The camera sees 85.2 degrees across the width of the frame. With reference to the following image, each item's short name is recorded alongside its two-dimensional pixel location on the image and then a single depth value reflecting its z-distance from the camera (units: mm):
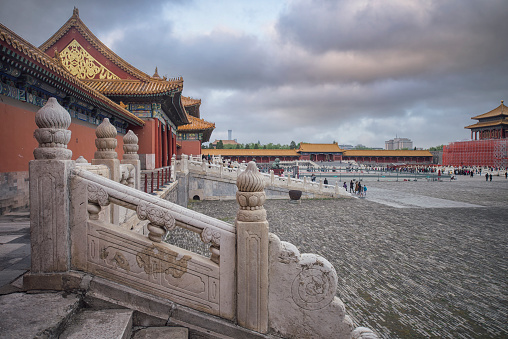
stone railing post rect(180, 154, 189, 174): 16045
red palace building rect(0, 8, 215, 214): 6441
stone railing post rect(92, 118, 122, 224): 3675
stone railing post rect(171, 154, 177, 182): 13353
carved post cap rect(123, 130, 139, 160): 4961
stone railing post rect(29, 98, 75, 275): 2354
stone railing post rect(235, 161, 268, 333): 2514
